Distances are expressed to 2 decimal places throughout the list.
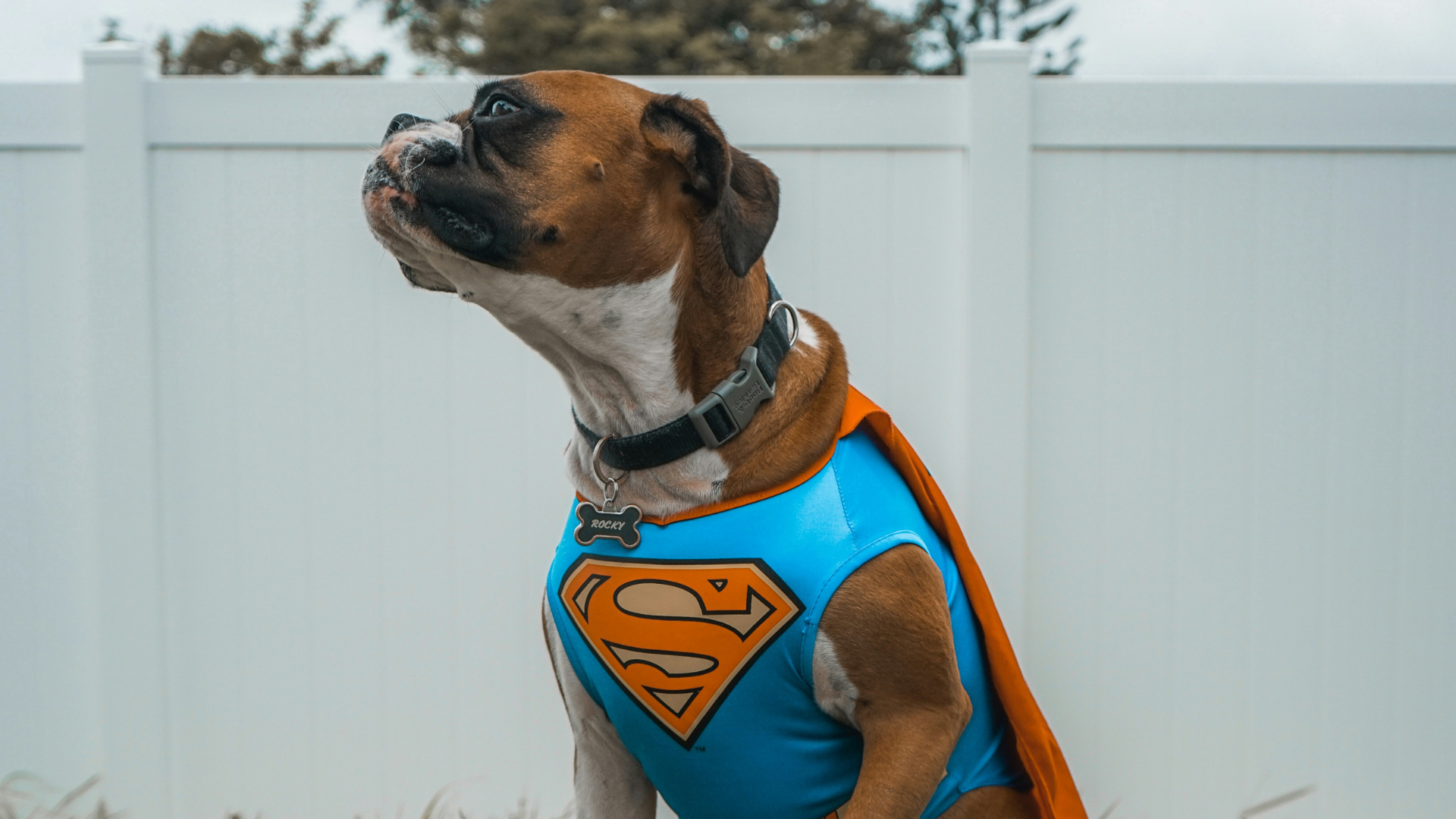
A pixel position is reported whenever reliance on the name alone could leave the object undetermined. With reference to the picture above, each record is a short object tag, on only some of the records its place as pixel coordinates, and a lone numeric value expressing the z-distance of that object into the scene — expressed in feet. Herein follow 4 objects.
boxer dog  5.41
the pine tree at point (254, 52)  52.85
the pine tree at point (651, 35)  60.29
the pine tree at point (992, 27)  68.28
